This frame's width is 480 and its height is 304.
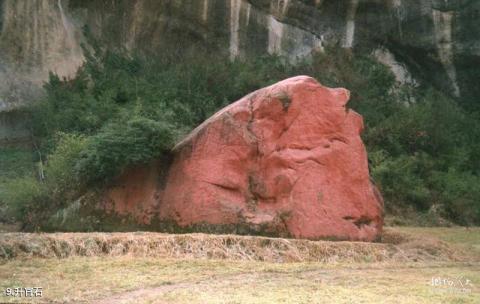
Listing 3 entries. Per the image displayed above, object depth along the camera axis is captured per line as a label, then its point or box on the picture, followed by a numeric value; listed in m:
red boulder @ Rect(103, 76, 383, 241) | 12.36
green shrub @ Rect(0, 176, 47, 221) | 13.77
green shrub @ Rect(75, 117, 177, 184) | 12.97
